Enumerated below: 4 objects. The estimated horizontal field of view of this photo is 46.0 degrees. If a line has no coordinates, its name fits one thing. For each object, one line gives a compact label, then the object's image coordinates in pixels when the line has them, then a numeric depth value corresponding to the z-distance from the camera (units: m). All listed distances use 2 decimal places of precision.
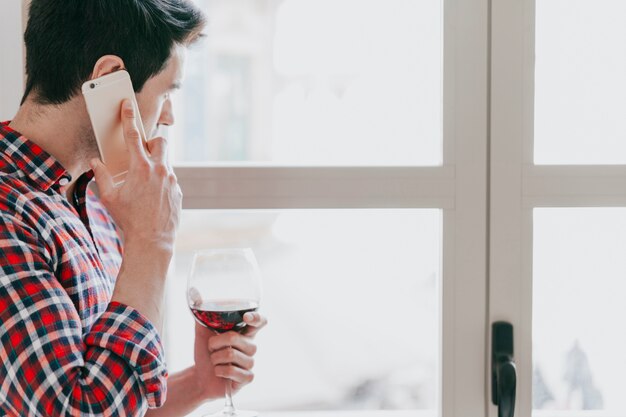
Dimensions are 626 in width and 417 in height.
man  0.98
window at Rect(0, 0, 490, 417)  1.45
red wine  1.21
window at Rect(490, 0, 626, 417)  1.44
